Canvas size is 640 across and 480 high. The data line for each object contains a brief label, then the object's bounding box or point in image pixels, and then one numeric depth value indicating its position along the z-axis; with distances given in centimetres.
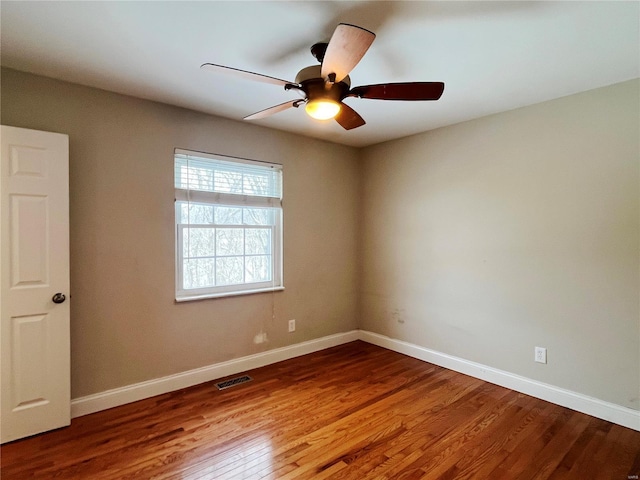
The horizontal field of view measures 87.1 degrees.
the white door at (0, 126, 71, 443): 216
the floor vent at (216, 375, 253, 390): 301
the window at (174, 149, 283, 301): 303
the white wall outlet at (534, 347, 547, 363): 280
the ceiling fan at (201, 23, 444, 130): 169
